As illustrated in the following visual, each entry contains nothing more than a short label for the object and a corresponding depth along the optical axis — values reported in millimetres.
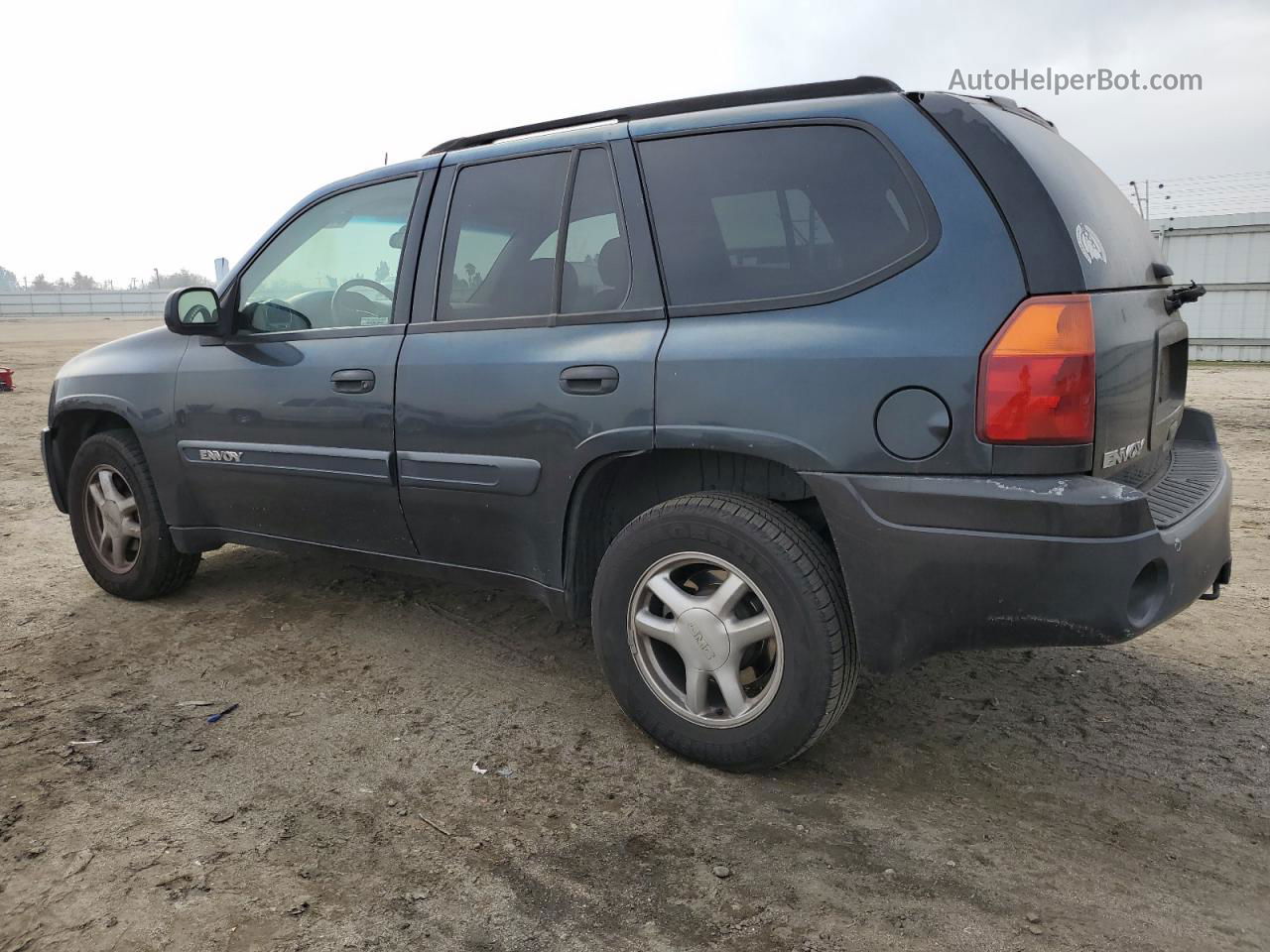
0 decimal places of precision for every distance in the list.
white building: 16391
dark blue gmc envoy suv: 2227
